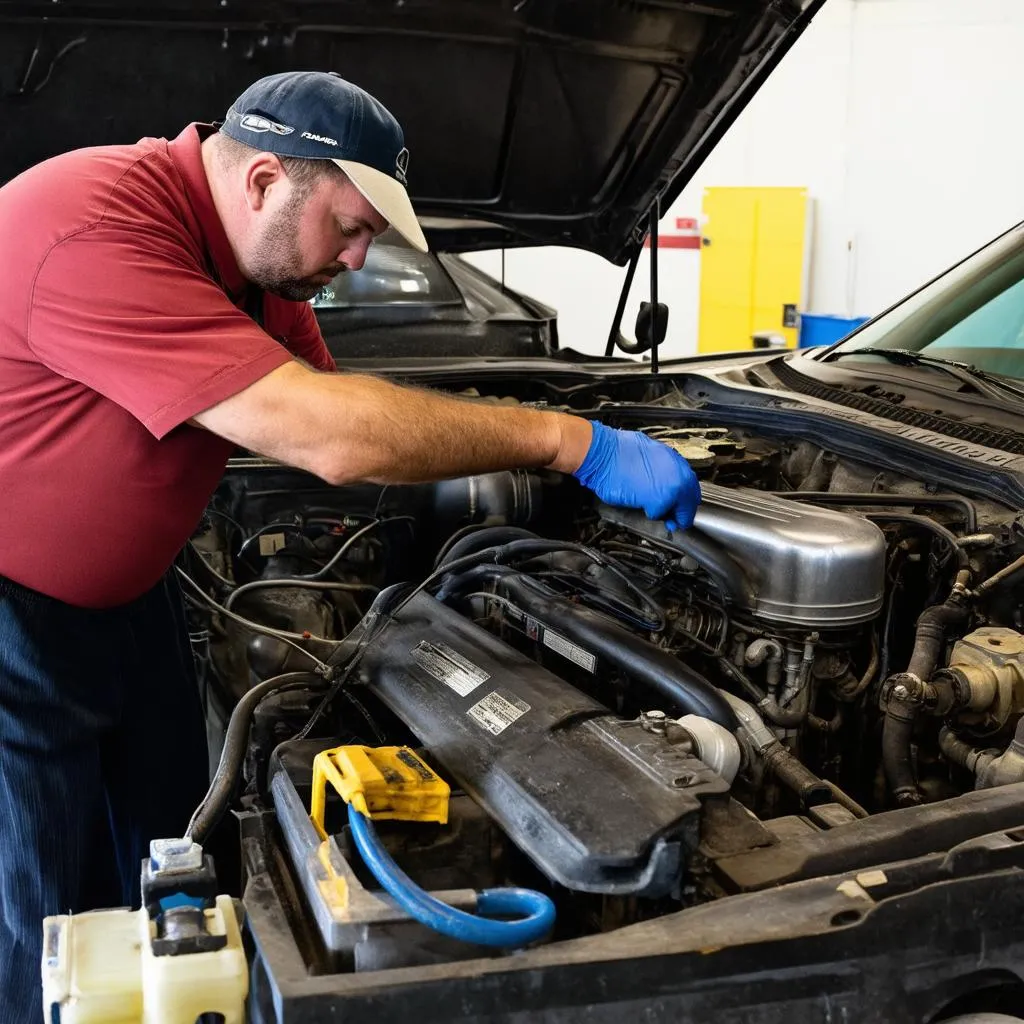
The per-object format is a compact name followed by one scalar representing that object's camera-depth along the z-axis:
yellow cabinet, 8.62
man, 1.44
